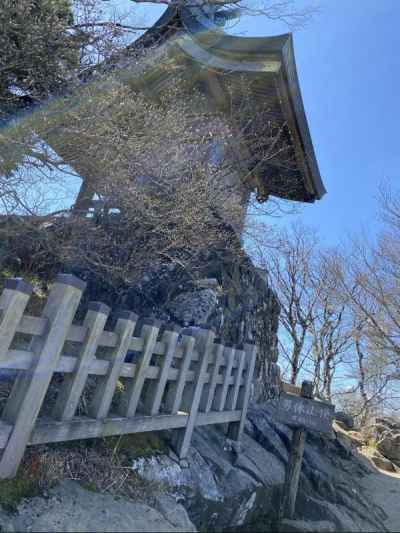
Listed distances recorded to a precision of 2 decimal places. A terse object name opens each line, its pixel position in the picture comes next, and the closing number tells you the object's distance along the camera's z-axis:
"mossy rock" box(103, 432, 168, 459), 2.82
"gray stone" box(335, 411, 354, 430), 11.59
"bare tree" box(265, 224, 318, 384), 13.30
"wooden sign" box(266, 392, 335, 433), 3.89
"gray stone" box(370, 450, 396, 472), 8.69
